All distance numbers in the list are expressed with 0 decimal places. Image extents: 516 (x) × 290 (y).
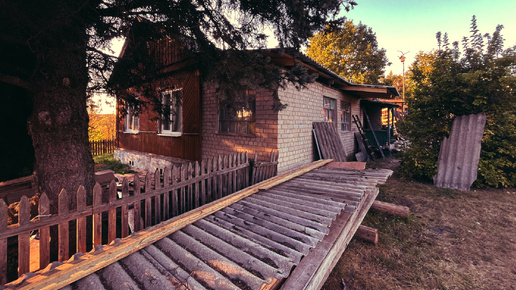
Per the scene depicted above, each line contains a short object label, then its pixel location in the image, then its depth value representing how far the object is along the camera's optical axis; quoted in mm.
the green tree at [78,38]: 2551
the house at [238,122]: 5641
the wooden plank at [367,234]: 3516
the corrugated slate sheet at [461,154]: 6363
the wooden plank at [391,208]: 4414
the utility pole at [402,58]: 31375
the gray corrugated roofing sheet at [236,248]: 1516
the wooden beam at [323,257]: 1744
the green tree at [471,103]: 6297
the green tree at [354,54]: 23906
